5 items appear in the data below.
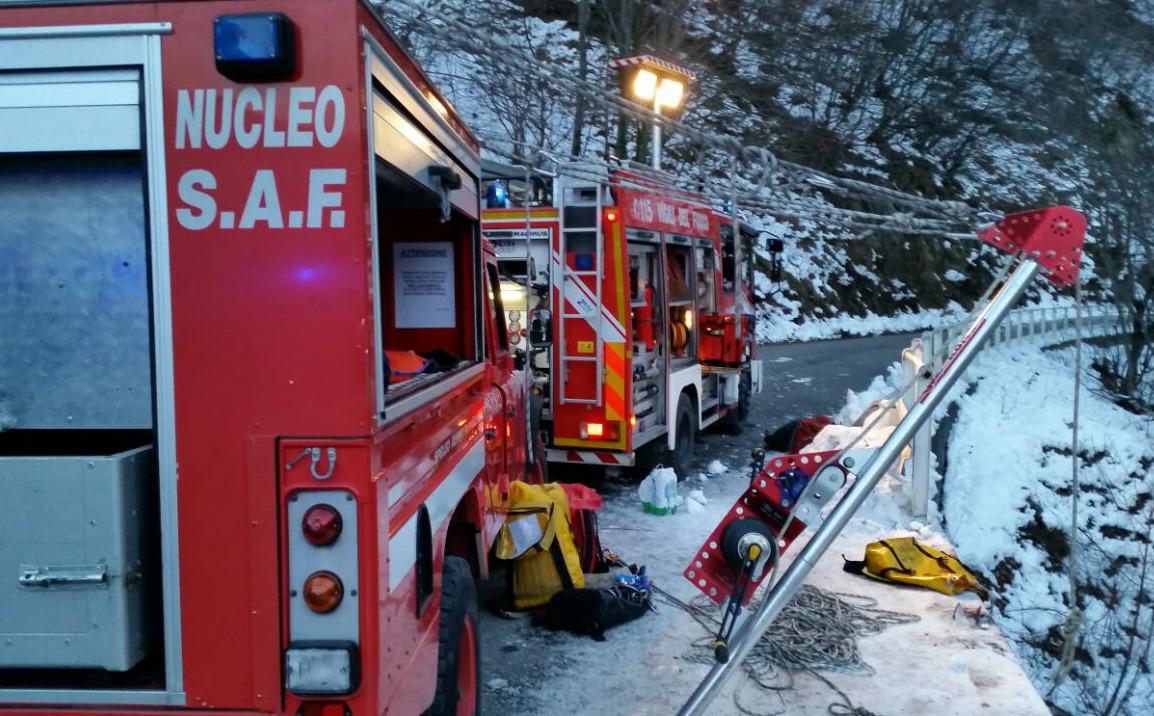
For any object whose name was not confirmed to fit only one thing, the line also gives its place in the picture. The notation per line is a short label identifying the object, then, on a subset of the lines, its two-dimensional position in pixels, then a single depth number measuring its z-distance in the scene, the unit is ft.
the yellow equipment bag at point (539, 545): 17.26
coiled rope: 16.06
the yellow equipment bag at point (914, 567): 20.10
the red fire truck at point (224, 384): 7.66
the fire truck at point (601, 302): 26.78
